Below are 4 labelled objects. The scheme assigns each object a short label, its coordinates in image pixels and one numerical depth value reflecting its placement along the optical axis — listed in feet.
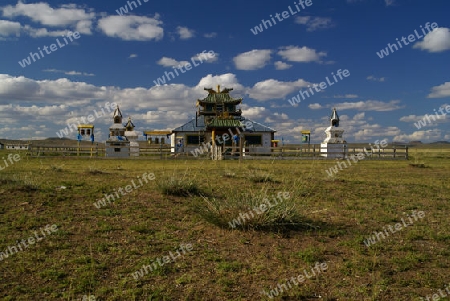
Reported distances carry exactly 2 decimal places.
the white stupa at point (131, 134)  153.66
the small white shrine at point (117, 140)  116.57
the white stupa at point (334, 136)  129.87
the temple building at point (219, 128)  136.15
